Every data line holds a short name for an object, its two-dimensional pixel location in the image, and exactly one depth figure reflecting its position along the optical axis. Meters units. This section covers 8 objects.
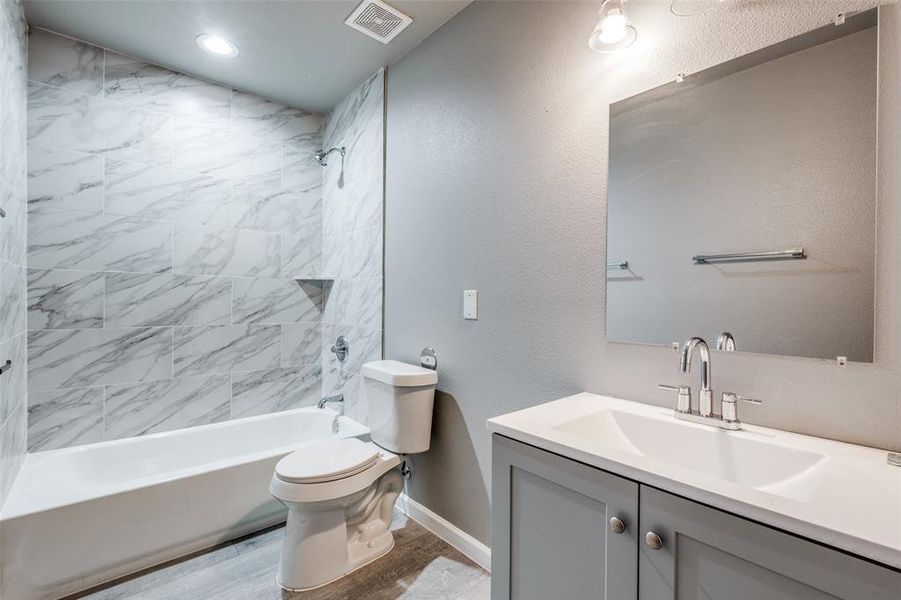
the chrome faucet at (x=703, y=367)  1.08
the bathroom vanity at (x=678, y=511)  0.62
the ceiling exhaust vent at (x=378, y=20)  1.86
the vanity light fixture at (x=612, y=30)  1.19
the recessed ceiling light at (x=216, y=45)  2.12
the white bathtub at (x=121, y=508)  1.55
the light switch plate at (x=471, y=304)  1.84
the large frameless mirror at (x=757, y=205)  0.94
